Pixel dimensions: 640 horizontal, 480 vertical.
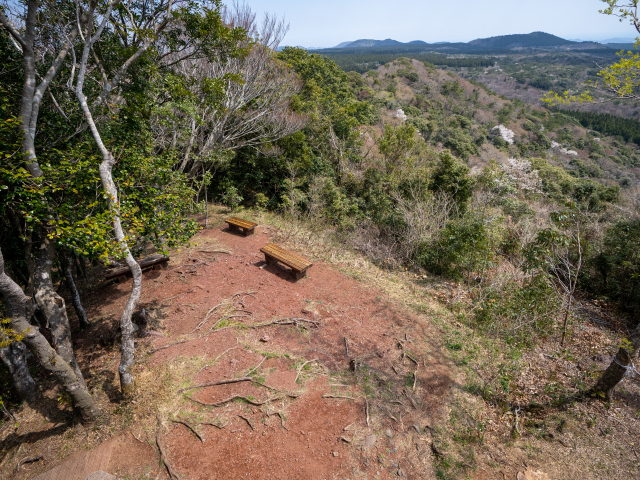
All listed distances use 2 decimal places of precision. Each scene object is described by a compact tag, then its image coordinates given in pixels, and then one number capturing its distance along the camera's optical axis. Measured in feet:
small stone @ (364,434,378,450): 13.28
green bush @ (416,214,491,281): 27.63
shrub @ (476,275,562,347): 21.58
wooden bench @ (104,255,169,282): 21.99
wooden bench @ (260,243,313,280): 23.89
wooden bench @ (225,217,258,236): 30.60
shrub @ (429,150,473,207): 43.50
